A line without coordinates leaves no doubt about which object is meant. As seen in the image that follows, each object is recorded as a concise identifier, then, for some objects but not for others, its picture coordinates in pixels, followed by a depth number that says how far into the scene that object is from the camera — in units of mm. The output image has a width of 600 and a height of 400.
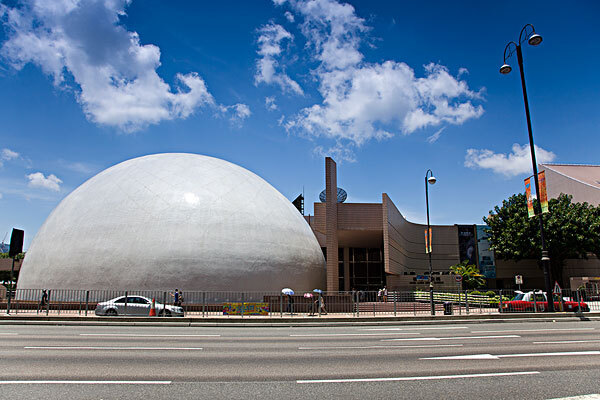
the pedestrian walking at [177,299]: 26353
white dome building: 28703
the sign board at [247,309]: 24391
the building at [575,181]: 53938
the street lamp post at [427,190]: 26703
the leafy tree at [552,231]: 44344
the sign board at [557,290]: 23039
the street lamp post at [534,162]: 20359
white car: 22812
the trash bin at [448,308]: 24672
